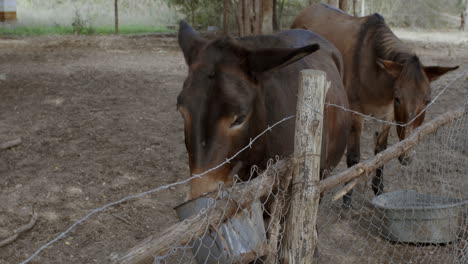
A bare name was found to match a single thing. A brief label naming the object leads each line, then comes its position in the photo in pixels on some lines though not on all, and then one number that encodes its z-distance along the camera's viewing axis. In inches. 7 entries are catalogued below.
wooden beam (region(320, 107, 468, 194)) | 99.9
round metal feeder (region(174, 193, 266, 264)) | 79.2
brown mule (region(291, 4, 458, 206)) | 183.9
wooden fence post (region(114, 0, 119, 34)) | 658.0
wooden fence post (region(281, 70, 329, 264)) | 85.3
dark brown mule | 92.1
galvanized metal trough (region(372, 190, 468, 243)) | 161.2
